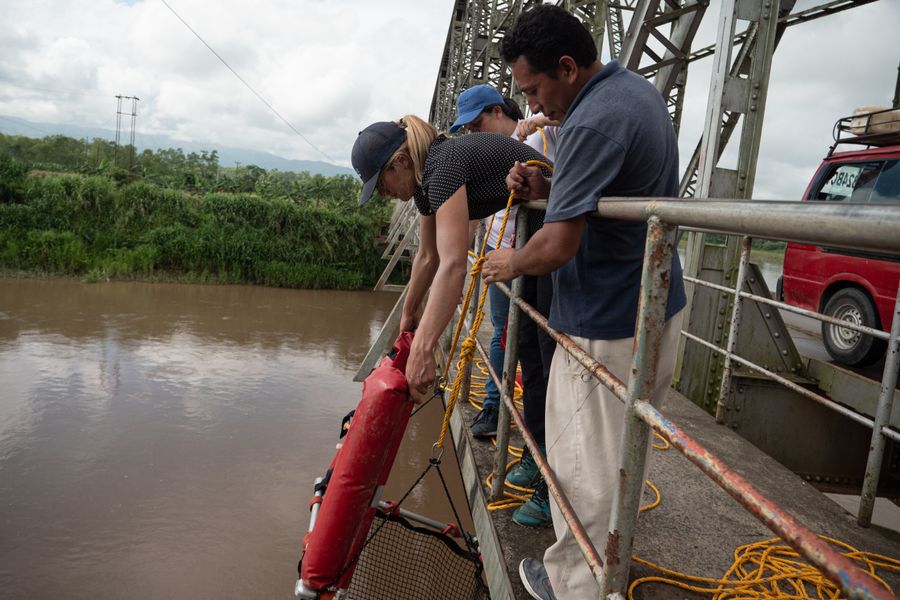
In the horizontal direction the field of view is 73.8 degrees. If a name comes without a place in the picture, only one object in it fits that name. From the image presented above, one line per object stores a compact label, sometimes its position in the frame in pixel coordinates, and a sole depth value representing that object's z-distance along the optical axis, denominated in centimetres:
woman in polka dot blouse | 196
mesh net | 296
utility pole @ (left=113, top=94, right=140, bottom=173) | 2627
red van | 518
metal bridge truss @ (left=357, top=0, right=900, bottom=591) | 394
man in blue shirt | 152
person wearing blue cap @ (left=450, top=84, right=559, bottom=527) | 219
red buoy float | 201
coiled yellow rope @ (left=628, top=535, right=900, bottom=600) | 189
